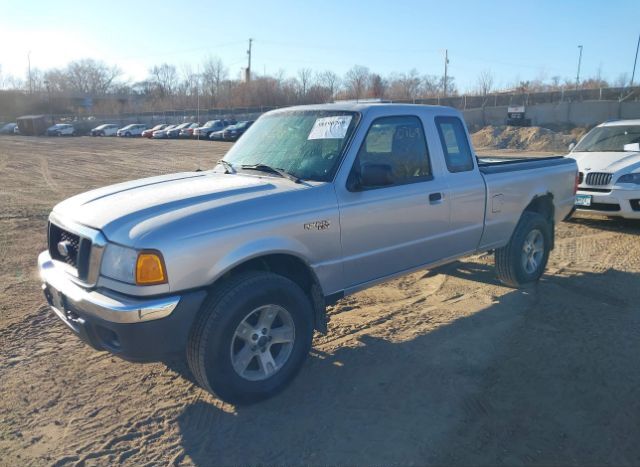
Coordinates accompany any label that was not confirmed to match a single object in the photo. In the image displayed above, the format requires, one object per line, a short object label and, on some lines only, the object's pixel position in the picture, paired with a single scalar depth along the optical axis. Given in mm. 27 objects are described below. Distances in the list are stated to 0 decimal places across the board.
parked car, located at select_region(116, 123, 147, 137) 56094
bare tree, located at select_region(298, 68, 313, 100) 85562
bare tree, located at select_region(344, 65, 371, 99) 76600
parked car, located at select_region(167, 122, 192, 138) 49281
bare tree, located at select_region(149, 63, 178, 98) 112575
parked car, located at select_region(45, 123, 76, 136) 58562
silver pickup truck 3139
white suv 8102
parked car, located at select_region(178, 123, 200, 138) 47656
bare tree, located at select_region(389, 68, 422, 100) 73250
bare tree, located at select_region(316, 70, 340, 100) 82788
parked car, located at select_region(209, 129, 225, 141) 40706
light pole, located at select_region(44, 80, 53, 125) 94356
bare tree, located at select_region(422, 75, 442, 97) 80344
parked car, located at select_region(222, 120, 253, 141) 38875
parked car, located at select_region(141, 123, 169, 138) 52478
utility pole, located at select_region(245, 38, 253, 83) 85275
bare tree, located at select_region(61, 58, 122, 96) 123875
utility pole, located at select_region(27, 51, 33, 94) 98625
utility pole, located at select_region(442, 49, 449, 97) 73112
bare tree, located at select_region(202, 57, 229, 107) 98038
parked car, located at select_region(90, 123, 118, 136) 58688
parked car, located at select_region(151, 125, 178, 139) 49906
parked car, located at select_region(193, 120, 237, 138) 44188
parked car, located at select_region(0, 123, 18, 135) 66138
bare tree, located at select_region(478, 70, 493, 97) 61978
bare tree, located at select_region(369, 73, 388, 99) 64088
